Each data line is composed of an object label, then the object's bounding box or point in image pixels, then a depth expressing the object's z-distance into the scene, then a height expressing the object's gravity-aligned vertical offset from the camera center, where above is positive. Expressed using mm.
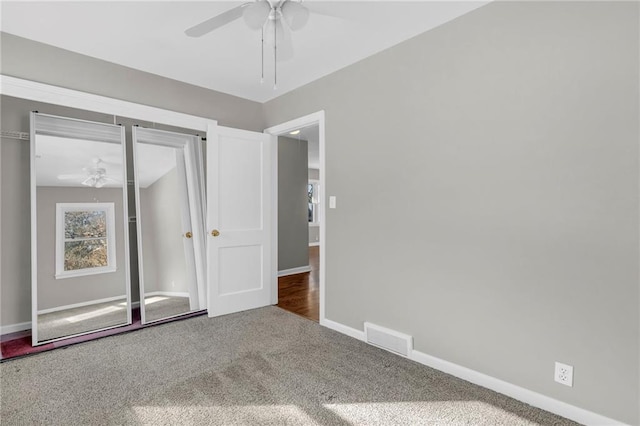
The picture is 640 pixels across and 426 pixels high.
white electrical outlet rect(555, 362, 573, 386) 1781 -958
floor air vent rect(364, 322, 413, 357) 2521 -1086
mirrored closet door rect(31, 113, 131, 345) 2689 -132
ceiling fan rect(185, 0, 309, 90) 1747 +1132
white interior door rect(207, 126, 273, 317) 3457 -90
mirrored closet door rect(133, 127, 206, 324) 3184 -115
